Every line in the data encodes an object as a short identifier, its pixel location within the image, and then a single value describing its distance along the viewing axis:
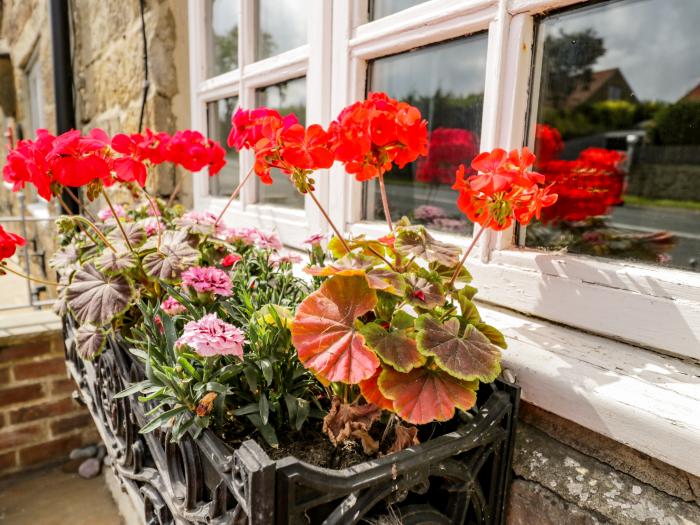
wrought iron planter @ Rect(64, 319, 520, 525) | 0.54
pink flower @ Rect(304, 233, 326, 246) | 1.02
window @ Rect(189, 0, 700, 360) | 0.78
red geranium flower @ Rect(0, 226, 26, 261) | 0.98
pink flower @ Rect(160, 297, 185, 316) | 0.93
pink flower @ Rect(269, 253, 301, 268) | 1.15
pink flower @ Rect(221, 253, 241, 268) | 1.19
